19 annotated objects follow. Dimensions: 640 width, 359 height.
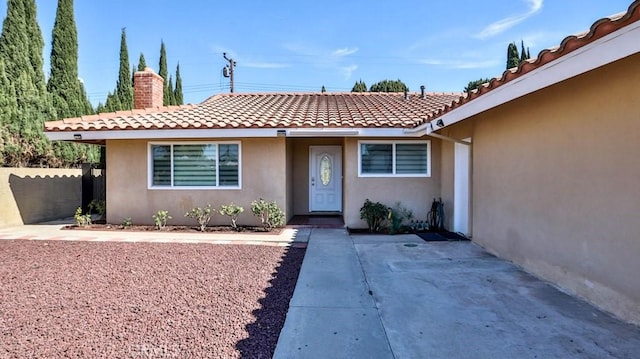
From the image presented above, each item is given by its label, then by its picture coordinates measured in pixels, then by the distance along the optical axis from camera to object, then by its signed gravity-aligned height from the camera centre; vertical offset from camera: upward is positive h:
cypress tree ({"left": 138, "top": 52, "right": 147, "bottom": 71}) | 25.45 +8.45
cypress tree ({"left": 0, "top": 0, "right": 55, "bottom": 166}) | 11.69 +3.72
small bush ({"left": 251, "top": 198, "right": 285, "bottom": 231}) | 9.78 -0.88
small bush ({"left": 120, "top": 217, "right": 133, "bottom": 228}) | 10.29 -1.19
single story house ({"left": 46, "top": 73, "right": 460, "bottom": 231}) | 9.80 +0.53
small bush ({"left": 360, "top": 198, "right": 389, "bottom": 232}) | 9.67 -0.92
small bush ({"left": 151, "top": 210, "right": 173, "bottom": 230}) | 9.94 -1.05
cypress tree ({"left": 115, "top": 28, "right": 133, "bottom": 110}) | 23.70 +6.38
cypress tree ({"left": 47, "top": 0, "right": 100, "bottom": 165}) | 15.60 +5.10
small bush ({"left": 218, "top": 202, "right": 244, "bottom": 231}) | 9.79 -0.82
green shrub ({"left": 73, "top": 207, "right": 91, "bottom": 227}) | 10.33 -1.11
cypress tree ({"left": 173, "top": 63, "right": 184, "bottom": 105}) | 30.41 +7.62
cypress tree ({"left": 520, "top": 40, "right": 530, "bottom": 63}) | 25.19 +8.95
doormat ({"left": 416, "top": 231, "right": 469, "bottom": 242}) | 8.56 -1.38
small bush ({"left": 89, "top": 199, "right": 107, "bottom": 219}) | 11.70 -0.83
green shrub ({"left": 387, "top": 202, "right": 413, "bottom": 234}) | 9.65 -1.00
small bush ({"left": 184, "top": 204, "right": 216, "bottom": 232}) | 9.93 -0.94
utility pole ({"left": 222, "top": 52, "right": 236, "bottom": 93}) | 25.14 +7.96
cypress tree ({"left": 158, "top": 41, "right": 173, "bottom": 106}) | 29.08 +9.43
